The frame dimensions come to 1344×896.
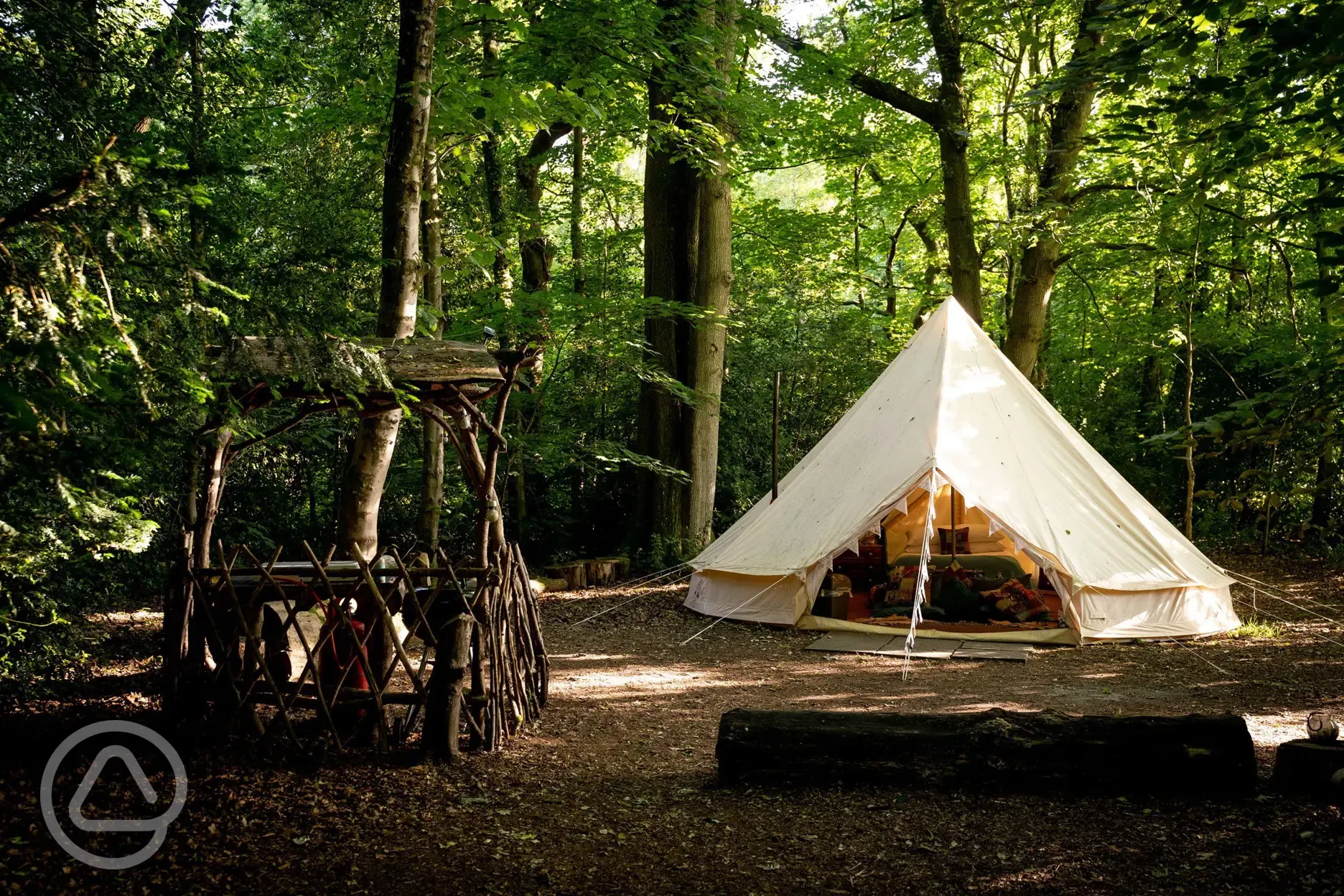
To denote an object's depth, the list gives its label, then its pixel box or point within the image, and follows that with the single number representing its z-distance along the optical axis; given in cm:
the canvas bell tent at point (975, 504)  807
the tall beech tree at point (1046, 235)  1161
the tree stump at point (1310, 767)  404
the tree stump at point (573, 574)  1095
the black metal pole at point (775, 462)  953
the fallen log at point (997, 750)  416
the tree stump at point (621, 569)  1142
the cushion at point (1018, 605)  870
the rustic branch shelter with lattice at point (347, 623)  475
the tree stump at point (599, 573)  1116
